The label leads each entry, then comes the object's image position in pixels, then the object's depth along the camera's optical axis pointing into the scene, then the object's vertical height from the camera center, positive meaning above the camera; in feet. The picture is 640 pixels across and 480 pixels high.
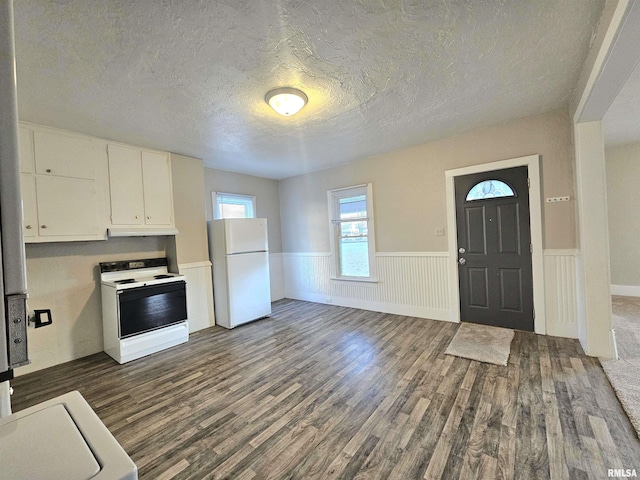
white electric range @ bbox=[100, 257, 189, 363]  9.67 -2.41
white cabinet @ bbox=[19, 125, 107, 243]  8.77 +2.28
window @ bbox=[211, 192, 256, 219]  15.17 +2.20
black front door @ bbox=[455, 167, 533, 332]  10.61 -0.78
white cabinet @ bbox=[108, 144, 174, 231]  10.68 +2.47
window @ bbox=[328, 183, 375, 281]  14.70 +0.26
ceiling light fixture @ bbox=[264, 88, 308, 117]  7.47 +3.97
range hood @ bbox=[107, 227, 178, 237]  10.47 +0.63
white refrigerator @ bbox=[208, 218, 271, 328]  12.94 -1.36
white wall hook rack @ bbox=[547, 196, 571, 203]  9.74 +0.99
